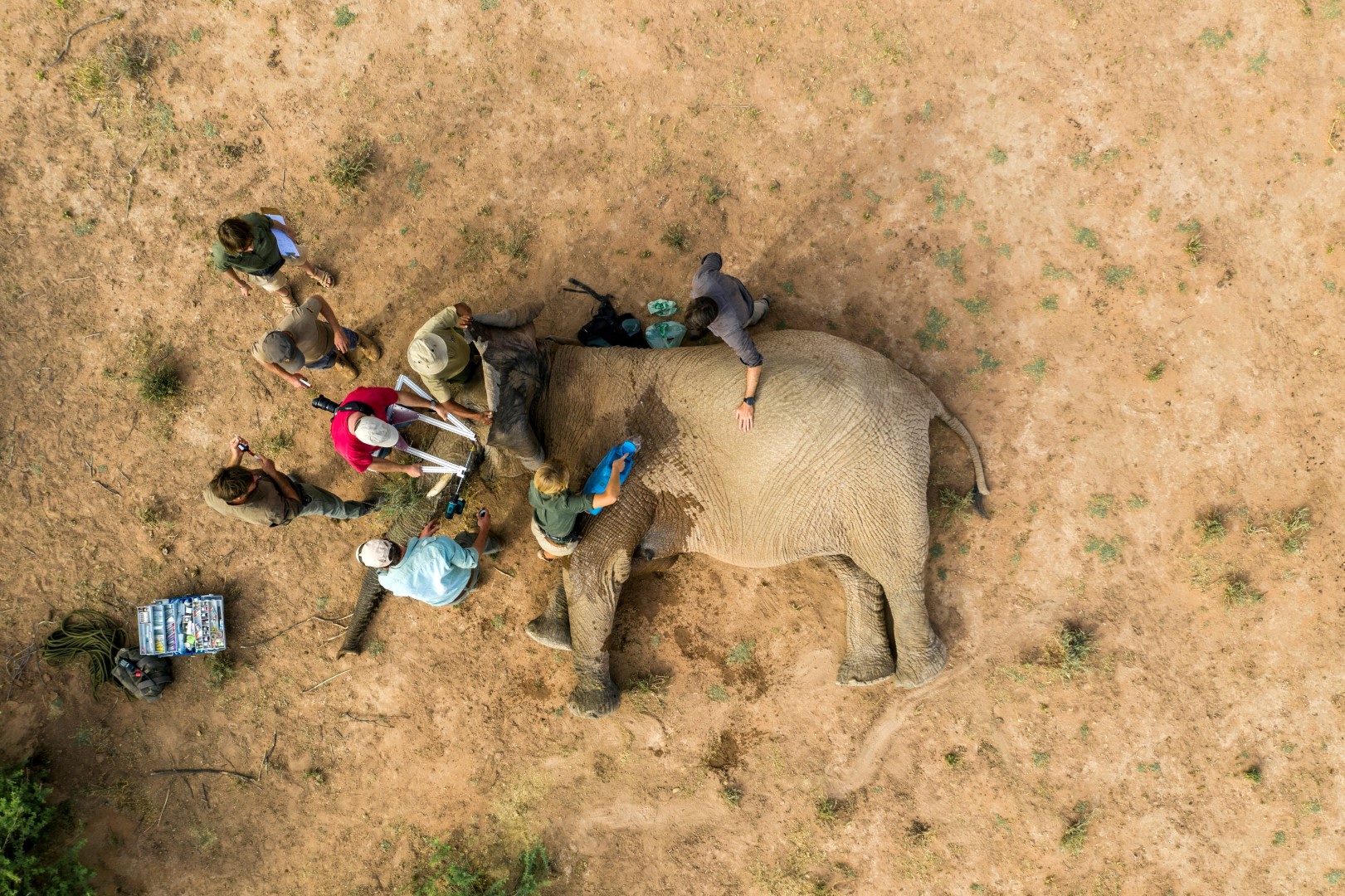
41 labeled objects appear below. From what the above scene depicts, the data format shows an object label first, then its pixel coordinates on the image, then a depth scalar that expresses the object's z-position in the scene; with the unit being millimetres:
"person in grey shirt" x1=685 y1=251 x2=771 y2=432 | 5012
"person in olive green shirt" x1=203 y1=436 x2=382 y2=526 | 5438
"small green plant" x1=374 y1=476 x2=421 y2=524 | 6883
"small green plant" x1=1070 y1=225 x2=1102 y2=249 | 6992
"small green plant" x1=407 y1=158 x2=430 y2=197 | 7309
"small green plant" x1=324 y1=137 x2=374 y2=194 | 7223
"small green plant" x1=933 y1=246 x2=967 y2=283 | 7098
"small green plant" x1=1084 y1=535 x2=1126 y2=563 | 7008
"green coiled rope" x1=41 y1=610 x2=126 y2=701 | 7105
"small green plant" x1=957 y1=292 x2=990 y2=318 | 7078
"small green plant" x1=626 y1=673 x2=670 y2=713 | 7262
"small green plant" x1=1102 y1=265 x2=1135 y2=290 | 6969
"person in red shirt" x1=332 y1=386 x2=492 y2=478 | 5512
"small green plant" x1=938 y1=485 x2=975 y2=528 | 7035
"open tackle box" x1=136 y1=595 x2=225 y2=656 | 7129
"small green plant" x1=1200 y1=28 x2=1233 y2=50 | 6875
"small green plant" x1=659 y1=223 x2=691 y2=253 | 7238
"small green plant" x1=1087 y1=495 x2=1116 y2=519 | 7012
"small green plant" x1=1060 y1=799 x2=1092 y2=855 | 6969
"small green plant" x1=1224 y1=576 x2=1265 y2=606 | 6887
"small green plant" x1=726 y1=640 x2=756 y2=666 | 7289
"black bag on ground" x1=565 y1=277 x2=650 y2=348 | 6855
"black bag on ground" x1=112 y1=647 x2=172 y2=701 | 6992
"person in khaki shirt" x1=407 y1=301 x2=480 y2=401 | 5293
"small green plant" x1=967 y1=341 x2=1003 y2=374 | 7078
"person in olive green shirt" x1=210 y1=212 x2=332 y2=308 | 5664
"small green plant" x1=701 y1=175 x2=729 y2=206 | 7191
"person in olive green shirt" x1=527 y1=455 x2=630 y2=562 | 5191
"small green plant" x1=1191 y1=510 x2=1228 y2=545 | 6828
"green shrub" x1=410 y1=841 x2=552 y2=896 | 7121
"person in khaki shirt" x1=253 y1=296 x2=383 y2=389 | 5621
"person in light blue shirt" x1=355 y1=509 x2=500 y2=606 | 5602
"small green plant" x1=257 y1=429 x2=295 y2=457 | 7309
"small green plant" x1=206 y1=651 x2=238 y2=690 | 7207
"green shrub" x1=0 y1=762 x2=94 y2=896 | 6582
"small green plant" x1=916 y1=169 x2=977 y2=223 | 7078
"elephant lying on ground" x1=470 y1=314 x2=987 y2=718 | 5848
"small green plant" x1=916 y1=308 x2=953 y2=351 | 7102
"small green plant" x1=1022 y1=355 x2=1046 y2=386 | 7047
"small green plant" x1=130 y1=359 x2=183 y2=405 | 7215
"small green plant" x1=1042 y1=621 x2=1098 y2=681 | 6965
